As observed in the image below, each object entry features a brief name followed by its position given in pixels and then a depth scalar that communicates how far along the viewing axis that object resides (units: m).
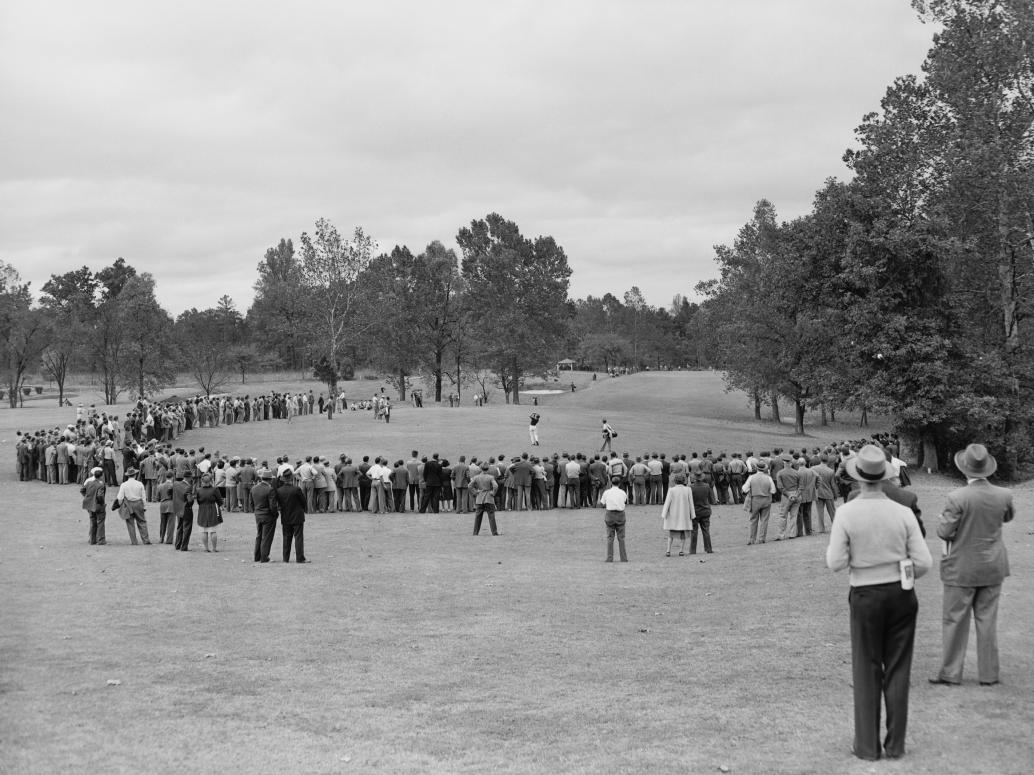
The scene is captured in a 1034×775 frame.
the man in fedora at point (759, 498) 20.69
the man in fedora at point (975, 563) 8.55
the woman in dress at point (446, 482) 28.06
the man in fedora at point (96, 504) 20.66
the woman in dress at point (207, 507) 19.98
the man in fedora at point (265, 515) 18.48
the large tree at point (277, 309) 88.13
